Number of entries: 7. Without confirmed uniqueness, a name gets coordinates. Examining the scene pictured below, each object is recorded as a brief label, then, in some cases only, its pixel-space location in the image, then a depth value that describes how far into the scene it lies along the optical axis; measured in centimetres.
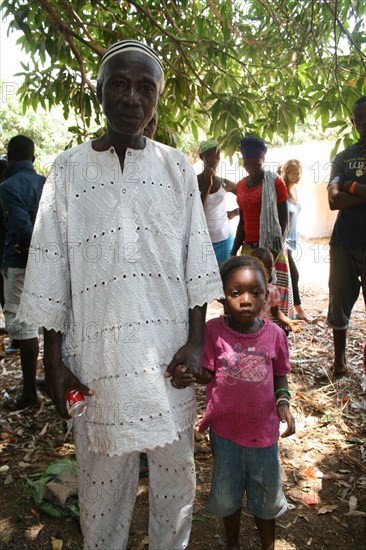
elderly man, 143
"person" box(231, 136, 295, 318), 366
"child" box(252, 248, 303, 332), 331
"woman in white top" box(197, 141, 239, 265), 440
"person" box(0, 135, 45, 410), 325
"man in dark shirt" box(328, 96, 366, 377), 335
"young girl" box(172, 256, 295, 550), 177
